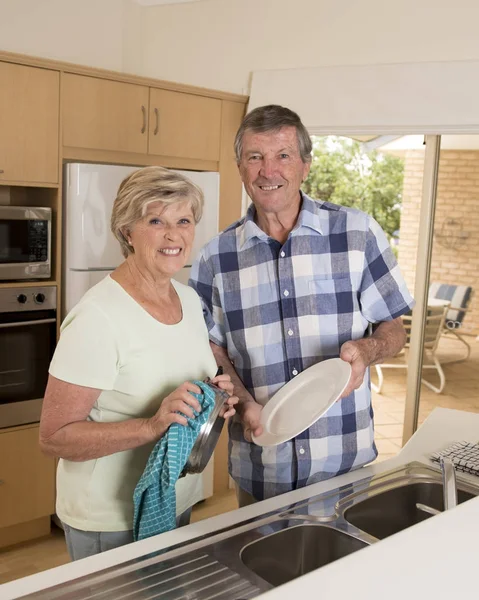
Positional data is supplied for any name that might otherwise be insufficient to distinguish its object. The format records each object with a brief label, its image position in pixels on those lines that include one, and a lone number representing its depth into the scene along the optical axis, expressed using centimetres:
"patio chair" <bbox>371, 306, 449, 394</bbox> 388
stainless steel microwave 312
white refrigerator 325
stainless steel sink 122
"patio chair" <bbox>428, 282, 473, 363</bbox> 377
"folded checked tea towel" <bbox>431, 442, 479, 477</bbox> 179
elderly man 187
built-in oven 317
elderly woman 146
